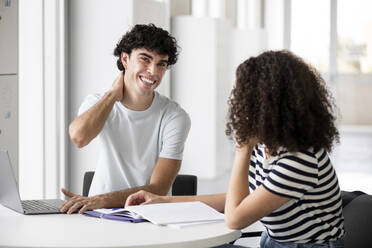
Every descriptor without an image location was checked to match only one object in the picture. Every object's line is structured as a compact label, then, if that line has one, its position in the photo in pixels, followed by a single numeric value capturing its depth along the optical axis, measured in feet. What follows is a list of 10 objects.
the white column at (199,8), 29.32
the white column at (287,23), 38.07
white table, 7.91
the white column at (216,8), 30.53
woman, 8.04
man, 12.75
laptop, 9.64
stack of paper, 9.06
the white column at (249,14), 35.63
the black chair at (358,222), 10.07
